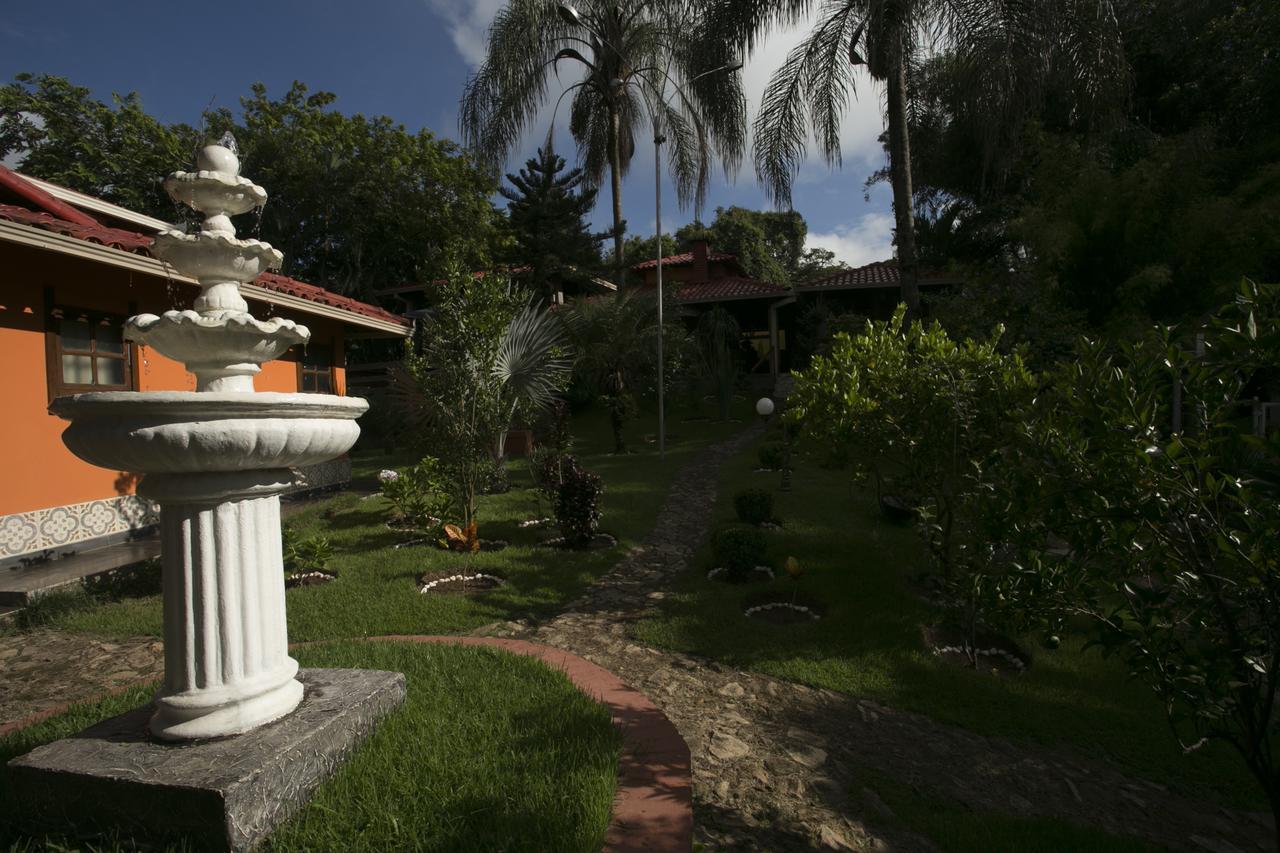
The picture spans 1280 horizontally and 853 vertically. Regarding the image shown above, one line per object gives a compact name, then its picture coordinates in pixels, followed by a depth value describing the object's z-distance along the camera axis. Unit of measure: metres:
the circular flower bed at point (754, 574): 6.41
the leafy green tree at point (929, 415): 4.72
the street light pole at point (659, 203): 12.11
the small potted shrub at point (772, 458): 11.74
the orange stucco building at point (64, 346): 6.19
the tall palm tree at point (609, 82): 15.62
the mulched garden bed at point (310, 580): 6.13
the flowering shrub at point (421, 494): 7.20
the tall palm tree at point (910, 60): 8.73
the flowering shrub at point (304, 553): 6.09
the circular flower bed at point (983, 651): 4.75
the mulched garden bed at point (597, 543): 7.54
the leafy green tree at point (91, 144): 18.25
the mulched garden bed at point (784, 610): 5.45
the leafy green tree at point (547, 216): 19.47
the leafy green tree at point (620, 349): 14.64
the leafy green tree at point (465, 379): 7.29
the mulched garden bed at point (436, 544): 7.30
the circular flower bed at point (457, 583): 6.03
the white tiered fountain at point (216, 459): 2.28
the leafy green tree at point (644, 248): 31.25
